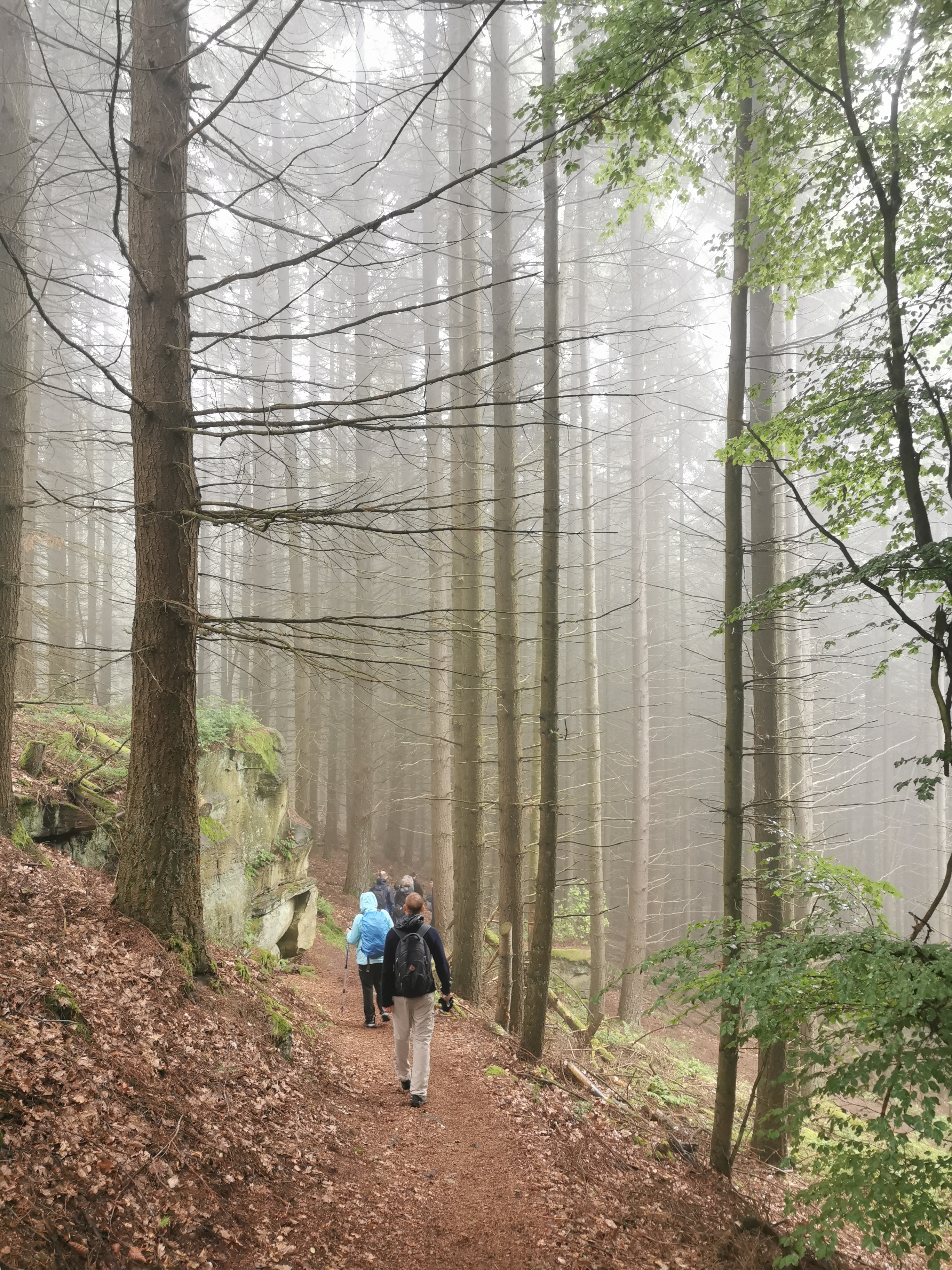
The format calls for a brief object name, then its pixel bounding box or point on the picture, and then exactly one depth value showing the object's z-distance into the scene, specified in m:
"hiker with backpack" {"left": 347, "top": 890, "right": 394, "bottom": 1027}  7.92
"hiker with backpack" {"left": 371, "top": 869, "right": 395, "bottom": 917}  10.23
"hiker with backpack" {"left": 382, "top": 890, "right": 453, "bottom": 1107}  5.74
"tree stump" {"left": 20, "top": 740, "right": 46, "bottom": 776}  6.61
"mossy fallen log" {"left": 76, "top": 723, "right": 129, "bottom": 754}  7.83
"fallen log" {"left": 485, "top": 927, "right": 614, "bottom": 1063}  10.00
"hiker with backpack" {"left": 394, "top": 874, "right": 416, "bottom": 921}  10.62
